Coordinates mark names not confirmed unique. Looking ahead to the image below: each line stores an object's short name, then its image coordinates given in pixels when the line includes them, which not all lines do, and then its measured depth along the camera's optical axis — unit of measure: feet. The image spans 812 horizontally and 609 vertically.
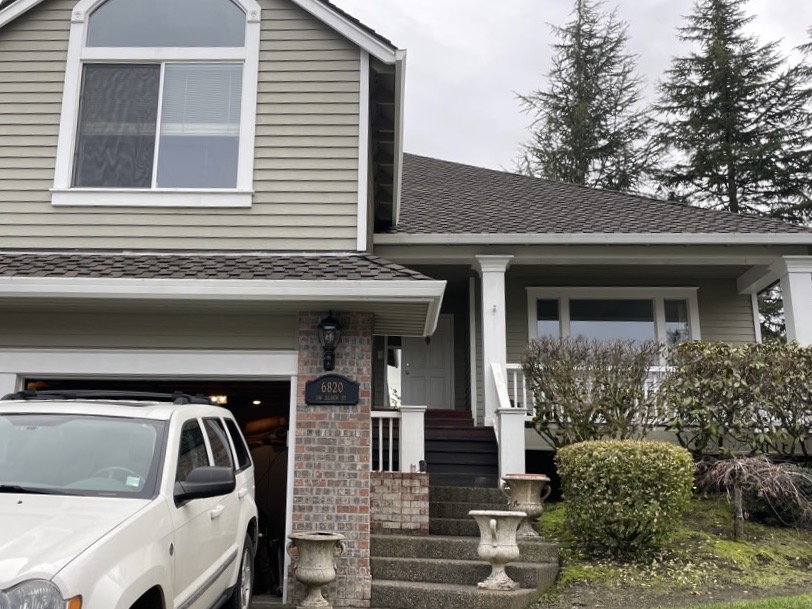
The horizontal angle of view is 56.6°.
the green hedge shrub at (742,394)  29.48
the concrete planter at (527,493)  25.27
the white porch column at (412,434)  26.61
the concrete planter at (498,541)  21.49
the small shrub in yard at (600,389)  29.22
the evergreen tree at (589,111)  93.20
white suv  10.17
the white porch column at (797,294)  35.27
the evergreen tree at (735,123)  85.20
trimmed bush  23.43
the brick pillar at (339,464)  22.20
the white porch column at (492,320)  33.30
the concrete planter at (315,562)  20.44
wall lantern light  22.85
